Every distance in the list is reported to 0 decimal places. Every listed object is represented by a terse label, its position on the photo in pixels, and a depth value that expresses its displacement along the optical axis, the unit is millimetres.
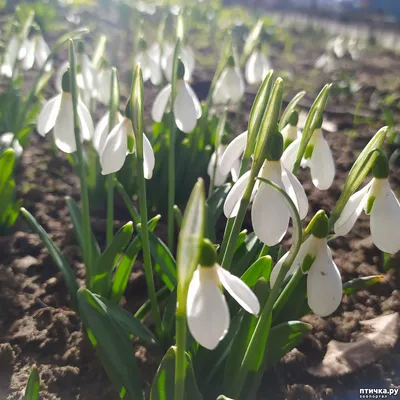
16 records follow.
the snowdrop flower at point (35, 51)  290
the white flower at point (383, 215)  124
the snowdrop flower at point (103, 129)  177
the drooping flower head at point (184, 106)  181
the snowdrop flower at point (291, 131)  163
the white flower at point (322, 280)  119
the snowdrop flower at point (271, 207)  116
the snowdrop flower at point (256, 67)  280
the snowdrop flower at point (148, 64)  266
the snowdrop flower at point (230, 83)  238
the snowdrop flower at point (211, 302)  95
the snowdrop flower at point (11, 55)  293
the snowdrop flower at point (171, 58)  245
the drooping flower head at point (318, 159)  149
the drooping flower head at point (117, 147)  145
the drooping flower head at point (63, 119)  167
